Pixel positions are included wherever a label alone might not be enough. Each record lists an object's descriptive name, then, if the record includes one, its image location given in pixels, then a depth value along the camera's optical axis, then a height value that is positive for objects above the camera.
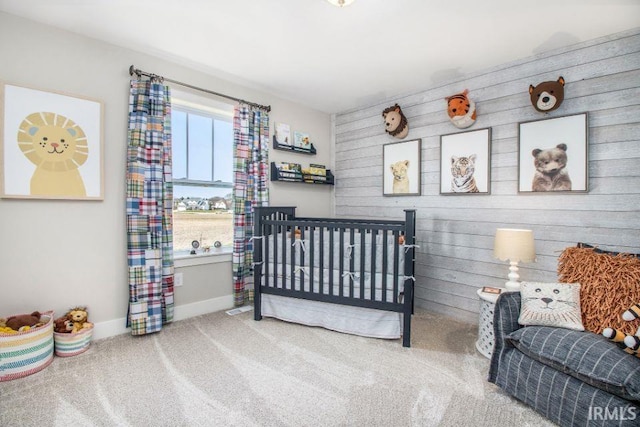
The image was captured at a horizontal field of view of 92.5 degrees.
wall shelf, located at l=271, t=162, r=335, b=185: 3.33 +0.39
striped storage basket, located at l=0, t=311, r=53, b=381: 1.77 -0.86
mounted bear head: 2.24 +0.87
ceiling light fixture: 1.76 +1.20
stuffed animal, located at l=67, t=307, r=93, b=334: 2.11 -0.76
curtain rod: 2.37 +1.08
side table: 2.09 -0.78
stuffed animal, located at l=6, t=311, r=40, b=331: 1.90 -0.71
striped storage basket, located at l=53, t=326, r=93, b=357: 2.03 -0.89
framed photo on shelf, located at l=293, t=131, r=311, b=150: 3.56 +0.83
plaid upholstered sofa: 1.26 -0.75
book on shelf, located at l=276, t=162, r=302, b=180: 3.35 +0.45
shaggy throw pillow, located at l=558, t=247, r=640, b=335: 1.56 -0.40
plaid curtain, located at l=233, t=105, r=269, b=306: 3.00 +0.27
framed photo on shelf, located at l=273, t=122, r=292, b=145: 3.37 +0.86
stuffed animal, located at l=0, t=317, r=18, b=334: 1.80 -0.72
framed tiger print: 2.70 +0.45
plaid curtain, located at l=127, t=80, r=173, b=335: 2.34 +0.04
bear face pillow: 1.62 -0.51
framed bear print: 2.22 +0.44
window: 2.82 +0.37
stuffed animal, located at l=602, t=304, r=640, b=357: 1.38 -0.58
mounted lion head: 3.14 +0.93
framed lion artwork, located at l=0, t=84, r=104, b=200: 1.95 +0.43
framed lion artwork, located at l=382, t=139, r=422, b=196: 3.18 +0.47
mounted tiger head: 2.69 +0.91
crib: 2.30 -0.53
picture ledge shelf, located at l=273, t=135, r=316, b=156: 3.35 +0.70
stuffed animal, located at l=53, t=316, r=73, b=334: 2.06 -0.79
